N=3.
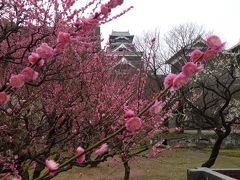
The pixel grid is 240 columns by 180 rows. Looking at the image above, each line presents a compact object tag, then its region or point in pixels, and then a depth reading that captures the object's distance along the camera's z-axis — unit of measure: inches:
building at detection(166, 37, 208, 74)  1035.4
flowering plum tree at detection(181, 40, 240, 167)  564.3
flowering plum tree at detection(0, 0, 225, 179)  175.0
